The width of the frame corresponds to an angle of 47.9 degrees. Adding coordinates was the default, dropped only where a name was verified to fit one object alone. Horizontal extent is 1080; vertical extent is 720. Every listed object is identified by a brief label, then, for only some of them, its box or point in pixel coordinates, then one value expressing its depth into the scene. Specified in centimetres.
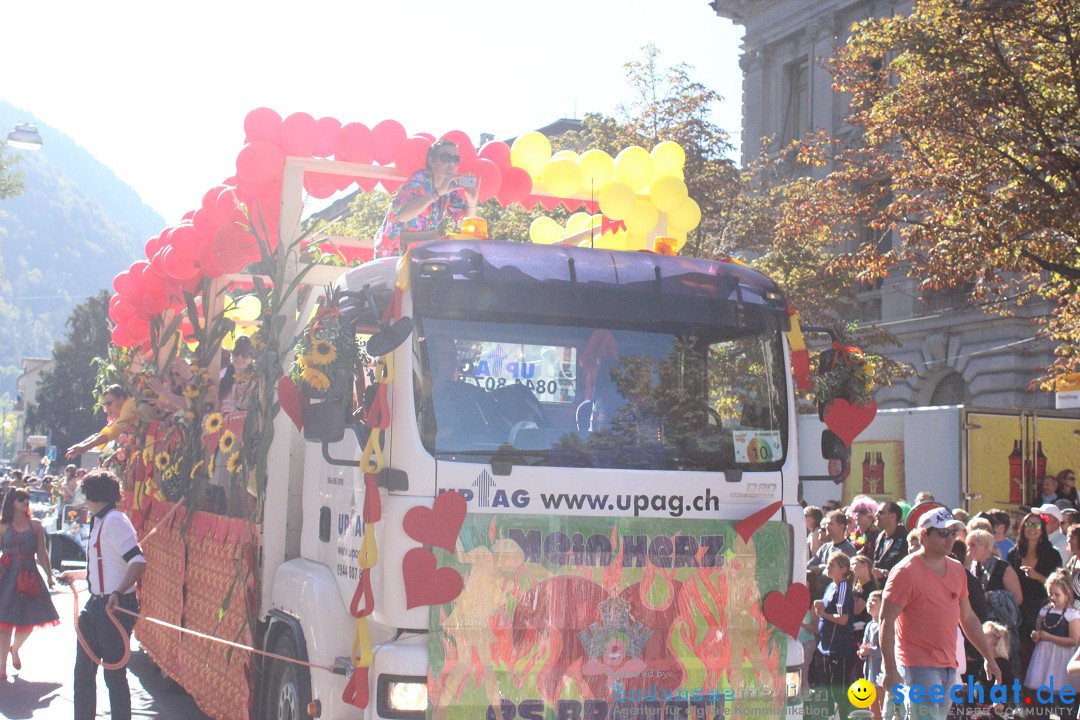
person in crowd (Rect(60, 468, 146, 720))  742
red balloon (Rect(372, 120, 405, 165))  764
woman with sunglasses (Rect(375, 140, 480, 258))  742
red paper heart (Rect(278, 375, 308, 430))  584
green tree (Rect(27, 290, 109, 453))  5525
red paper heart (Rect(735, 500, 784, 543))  570
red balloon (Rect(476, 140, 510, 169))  852
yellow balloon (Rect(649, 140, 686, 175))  834
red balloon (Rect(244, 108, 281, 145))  737
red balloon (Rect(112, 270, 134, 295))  1075
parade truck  523
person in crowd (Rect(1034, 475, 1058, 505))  1555
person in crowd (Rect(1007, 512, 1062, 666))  1013
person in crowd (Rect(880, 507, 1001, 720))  720
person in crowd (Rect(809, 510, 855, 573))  1073
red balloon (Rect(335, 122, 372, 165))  752
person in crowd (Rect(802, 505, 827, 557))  1227
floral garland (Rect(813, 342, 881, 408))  627
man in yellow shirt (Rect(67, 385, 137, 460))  1003
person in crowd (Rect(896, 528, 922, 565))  841
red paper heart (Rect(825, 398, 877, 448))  623
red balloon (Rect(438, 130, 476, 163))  816
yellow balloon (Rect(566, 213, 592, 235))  890
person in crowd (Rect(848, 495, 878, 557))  1129
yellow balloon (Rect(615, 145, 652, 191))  830
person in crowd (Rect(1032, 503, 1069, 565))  1209
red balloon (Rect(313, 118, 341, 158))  744
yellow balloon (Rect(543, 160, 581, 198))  855
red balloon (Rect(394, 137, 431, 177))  770
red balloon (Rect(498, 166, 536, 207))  853
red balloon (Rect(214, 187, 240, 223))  822
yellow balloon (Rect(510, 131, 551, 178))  857
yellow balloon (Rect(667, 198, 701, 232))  811
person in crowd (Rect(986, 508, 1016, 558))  1165
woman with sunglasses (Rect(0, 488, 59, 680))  1139
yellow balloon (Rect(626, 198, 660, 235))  795
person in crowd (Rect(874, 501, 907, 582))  1030
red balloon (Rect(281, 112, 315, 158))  732
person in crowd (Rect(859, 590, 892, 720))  889
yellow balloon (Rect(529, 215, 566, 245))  878
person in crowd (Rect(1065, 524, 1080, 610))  910
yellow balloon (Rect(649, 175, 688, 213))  801
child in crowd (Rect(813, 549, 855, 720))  959
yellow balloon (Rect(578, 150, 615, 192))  841
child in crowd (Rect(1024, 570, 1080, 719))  882
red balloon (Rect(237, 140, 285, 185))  722
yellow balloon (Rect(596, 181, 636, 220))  793
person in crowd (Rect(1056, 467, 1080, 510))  1535
